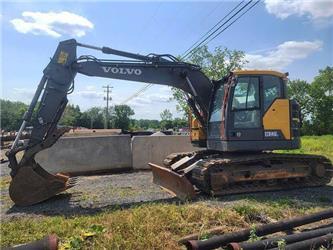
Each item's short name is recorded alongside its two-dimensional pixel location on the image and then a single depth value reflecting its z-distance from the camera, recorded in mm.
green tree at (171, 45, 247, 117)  29938
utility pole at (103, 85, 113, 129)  77412
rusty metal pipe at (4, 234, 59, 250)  4681
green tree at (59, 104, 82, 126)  95675
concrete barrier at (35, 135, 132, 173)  13945
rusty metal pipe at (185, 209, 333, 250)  5031
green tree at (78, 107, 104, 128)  106812
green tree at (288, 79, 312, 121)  79188
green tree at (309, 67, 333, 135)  73625
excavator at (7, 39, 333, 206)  9078
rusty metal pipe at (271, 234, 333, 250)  4949
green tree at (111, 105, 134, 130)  102900
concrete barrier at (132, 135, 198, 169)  14984
